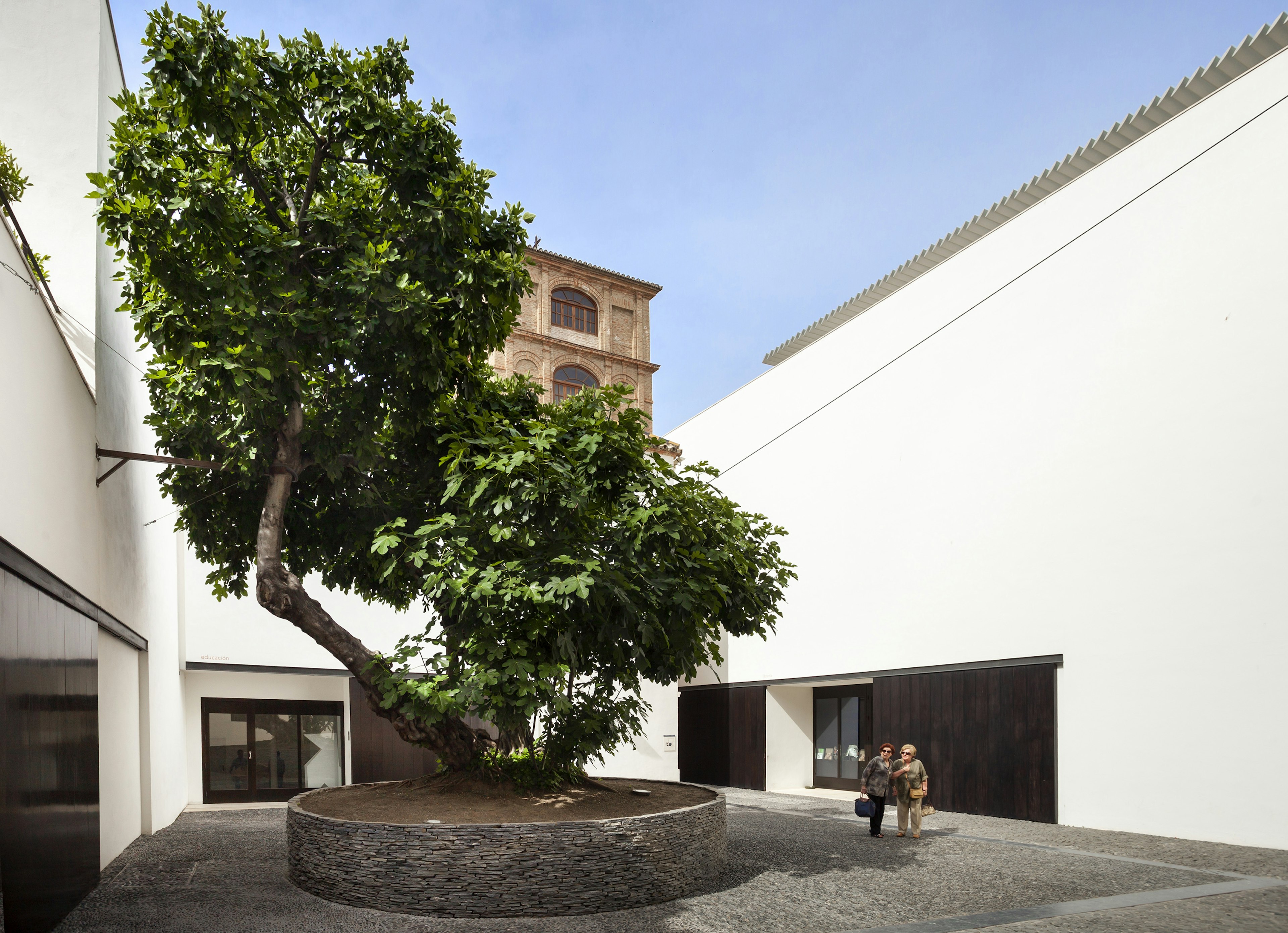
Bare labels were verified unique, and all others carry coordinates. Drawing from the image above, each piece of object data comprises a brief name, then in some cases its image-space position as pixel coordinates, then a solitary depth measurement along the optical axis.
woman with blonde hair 11.66
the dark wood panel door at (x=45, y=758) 5.80
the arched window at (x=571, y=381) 33.72
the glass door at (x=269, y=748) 18.58
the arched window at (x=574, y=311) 34.03
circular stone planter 7.59
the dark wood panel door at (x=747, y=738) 19.88
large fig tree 7.55
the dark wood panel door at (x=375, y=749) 19.55
